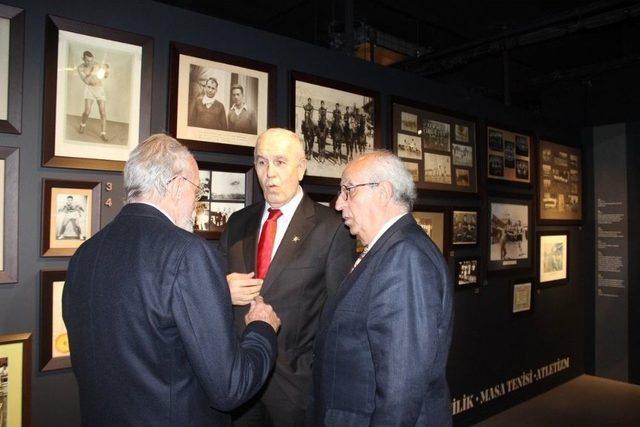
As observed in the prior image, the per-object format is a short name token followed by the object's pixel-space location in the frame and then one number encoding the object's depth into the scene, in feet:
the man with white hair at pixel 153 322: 3.86
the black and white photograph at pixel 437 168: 12.21
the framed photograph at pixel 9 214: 6.31
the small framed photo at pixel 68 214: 6.65
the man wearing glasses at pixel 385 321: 4.65
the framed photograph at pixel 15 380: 6.28
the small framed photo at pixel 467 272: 13.00
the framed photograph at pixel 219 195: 8.20
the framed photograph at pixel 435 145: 11.59
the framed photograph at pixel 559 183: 15.96
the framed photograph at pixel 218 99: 7.84
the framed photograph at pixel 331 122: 9.52
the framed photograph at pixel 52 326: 6.62
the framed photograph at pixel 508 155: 14.06
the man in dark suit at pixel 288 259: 6.47
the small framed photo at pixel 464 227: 12.91
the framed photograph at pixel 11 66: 6.31
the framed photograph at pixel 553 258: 15.97
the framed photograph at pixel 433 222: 11.93
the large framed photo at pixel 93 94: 6.67
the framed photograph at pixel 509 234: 14.20
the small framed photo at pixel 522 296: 14.79
